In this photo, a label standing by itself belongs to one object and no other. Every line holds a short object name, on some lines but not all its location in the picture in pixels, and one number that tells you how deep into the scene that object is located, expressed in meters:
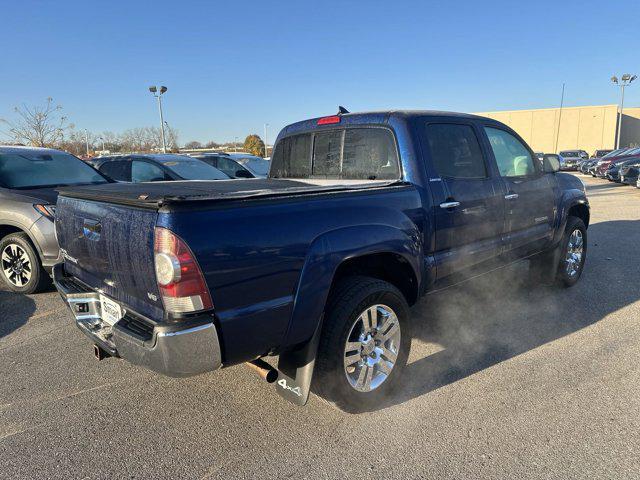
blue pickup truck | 2.18
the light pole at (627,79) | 42.88
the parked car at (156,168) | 8.48
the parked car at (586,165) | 27.55
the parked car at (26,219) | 5.00
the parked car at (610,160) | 21.78
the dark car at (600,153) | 33.88
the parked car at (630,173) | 17.81
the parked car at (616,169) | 19.47
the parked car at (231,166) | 11.84
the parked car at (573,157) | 34.44
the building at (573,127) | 57.75
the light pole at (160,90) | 25.41
